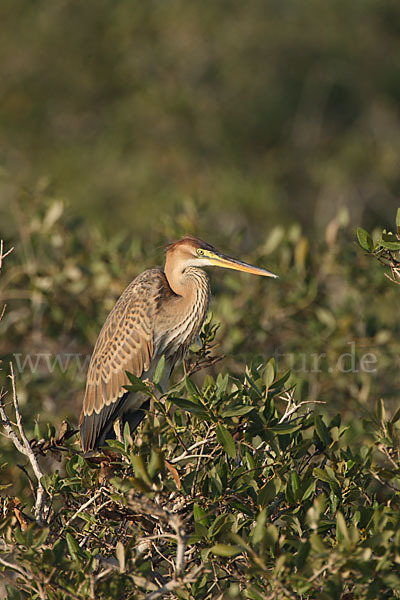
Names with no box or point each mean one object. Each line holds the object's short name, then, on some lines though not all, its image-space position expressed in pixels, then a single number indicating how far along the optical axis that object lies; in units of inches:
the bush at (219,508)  675.3
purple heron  695.8
